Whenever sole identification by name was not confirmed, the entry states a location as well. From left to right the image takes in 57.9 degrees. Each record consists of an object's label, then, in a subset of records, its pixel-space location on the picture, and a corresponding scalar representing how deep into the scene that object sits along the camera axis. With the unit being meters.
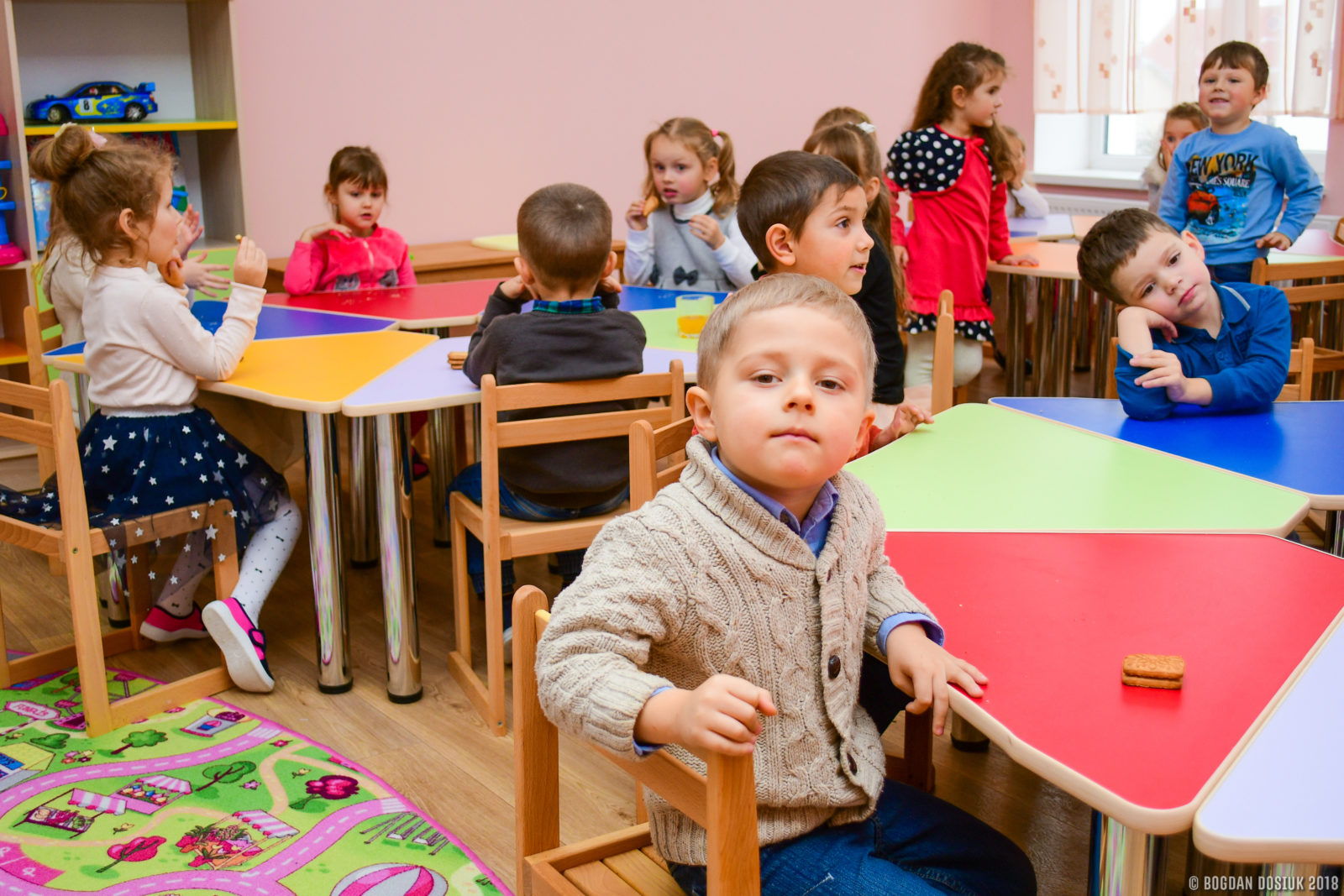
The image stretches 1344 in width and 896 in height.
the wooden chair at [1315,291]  3.02
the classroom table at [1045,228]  4.45
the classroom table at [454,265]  4.18
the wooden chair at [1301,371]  2.49
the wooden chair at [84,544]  2.09
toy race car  3.77
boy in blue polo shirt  2.02
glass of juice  2.70
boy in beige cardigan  1.06
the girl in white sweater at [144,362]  2.33
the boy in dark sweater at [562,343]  2.21
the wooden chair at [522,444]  2.04
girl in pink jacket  3.53
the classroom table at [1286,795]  0.83
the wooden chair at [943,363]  2.16
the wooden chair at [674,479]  1.55
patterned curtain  4.83
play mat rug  1.77
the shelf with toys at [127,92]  3.70
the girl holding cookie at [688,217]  3.40
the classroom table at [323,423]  2.25
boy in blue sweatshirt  3.64
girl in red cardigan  3.62
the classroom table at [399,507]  2.28
